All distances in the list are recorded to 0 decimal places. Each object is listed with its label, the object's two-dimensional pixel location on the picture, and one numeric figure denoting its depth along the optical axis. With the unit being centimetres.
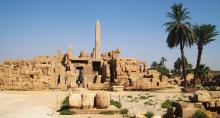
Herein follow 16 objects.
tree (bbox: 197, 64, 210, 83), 5744
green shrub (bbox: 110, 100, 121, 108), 1938
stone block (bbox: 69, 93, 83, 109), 1752
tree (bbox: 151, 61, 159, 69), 10778
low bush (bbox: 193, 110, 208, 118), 1351
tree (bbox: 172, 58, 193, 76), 8199
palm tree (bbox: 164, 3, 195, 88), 3862
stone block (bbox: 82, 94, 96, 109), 1745
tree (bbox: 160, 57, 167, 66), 10836
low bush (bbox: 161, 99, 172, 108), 1980
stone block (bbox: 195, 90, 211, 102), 1550
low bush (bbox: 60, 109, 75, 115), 1658
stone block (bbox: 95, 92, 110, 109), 1759
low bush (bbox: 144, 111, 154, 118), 1568
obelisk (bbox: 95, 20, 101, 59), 5341
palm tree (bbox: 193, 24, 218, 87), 3900
